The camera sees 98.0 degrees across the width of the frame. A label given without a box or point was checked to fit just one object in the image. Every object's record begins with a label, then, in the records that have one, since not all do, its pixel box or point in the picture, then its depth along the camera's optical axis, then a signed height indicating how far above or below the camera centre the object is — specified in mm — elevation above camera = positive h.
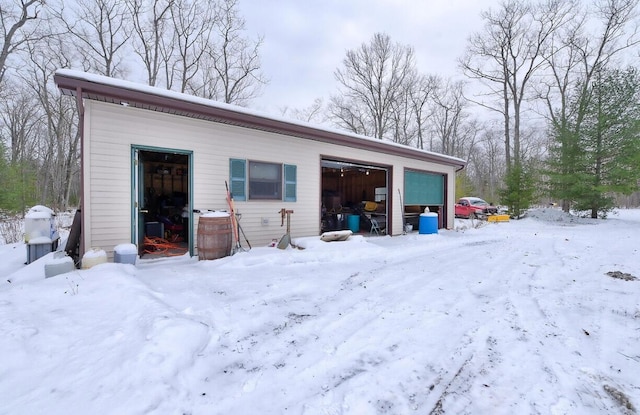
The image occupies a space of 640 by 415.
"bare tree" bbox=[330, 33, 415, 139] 22062 +10263
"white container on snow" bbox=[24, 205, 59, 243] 4879 -385
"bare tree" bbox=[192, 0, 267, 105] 17562 +9393
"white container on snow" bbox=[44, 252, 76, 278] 3770 -867
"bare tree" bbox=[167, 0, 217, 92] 16812 +10452
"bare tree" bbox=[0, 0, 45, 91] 11914 +7983
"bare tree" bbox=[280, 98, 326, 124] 24484 +8133
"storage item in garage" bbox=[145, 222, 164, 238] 6738 -632
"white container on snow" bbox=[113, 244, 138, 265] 4383 -802
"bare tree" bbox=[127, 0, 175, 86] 15953 +10039
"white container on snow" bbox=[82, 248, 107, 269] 4023 -799
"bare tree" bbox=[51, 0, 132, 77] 14547 +9365
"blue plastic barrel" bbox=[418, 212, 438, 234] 9000 -606
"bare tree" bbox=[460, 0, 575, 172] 17641 +10748
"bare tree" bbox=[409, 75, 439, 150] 23623 +9176
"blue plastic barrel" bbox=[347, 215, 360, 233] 9469 -614
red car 15828 -221
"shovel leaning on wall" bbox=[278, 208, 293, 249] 6096 -699
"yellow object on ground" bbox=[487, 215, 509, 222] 13320 -652
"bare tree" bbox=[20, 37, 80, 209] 15570 +5515
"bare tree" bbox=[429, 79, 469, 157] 24656 +8204
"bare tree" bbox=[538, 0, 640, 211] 13256 +8497
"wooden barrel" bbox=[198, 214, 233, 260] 4977 -584
